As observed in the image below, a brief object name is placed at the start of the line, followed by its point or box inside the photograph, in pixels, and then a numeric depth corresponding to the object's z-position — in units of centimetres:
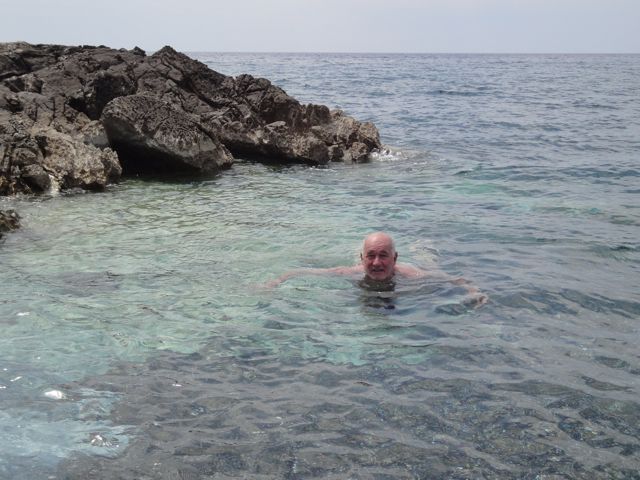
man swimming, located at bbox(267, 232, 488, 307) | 750
